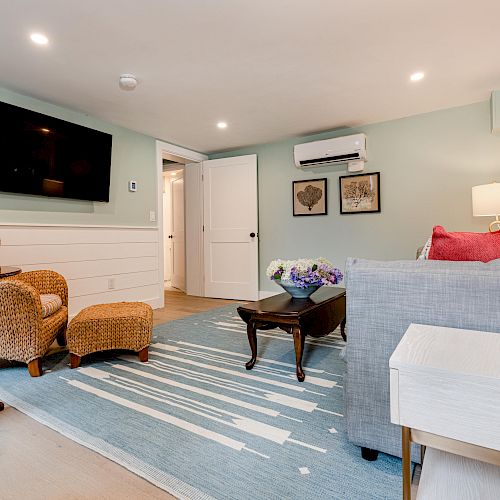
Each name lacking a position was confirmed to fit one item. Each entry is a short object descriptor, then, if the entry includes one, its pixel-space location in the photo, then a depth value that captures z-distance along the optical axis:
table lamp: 2.95
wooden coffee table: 2.01
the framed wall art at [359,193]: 4.05
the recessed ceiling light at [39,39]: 2.20
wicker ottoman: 2.26
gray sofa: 1.05
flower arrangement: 2.31
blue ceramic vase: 2.37
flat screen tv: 2.88
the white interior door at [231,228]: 4.84
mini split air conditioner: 3.96
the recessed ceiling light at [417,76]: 2.81
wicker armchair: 2.07
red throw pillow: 1.36
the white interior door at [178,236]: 5.79
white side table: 0.74
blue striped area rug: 1.21
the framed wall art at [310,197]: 4.39
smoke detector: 2.75
